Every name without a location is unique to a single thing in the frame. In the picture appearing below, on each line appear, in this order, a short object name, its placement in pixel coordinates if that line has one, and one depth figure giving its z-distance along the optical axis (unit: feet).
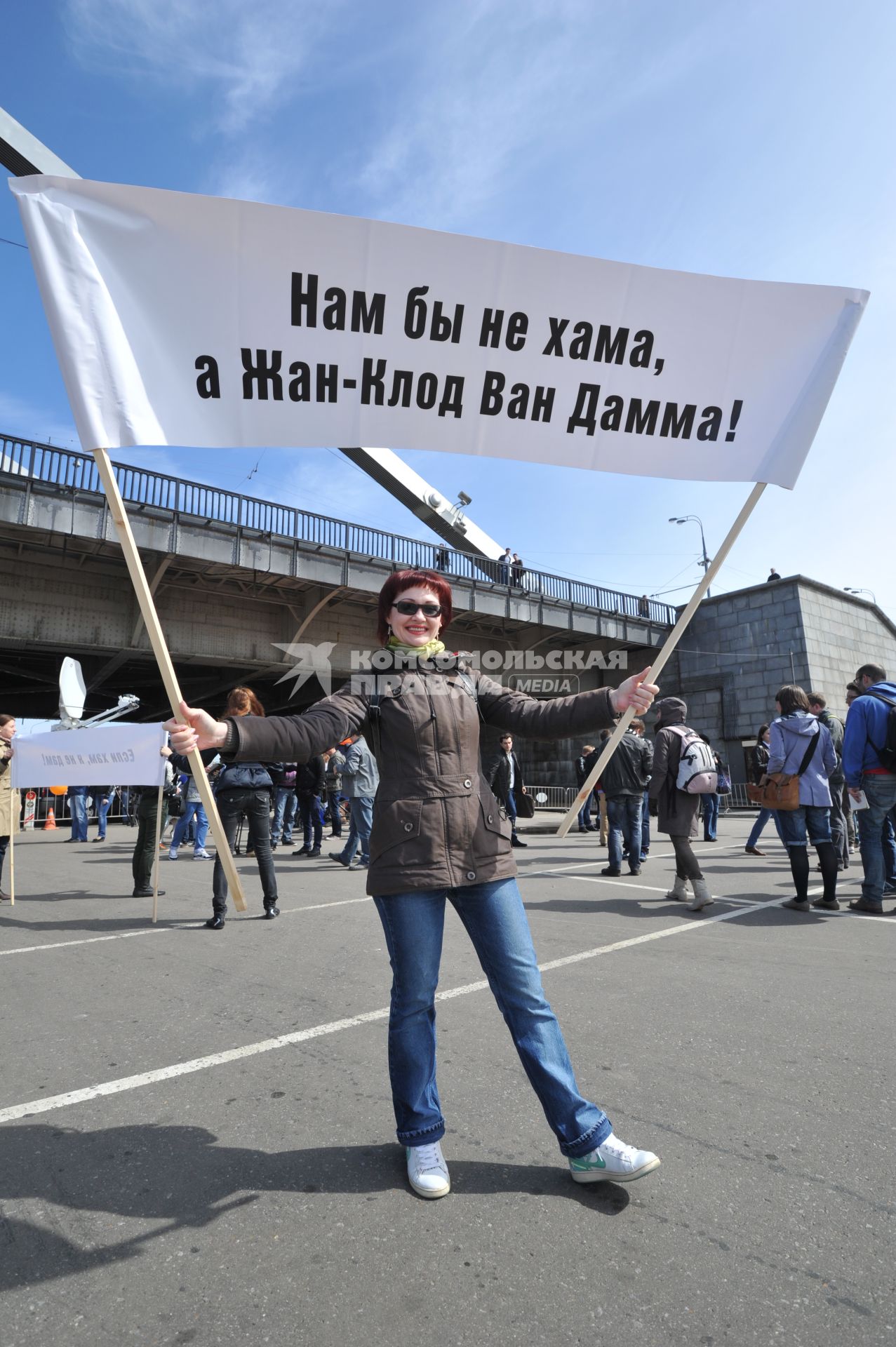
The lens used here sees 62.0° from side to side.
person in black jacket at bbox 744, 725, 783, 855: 36.52
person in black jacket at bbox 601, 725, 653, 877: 28.84
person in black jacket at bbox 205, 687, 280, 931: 21.38
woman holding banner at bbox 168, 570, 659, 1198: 7.38
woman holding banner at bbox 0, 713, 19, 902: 25.09
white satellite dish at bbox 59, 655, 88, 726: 46.65
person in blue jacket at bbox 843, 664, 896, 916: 21.16
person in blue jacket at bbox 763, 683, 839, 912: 21.93
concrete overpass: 53.98
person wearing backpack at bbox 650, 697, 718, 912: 22.22
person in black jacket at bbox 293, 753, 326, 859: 39.27
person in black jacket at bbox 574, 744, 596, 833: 49.21
